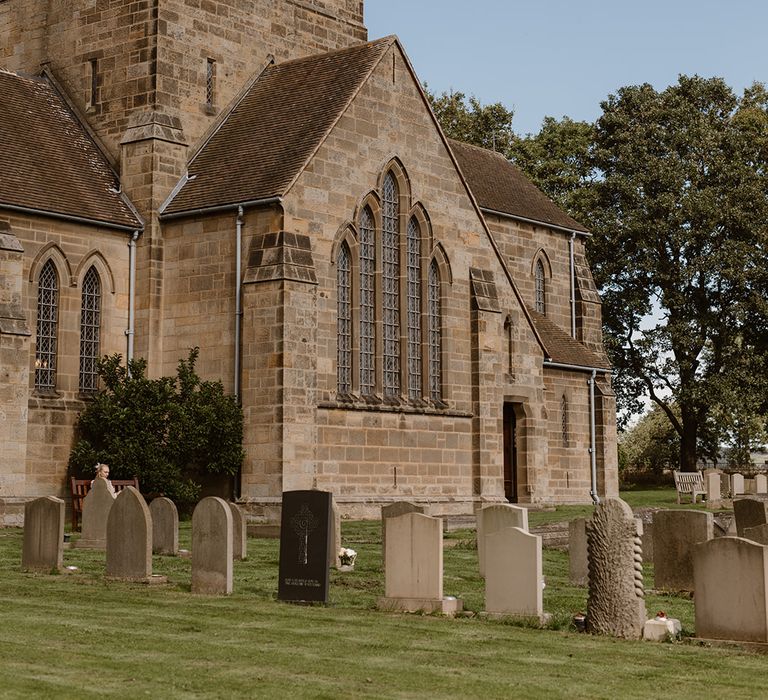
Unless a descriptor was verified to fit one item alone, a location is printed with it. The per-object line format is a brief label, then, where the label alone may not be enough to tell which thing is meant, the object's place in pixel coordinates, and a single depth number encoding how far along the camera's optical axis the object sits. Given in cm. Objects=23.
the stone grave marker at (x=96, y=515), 2244
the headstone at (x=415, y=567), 1541
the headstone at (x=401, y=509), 1983
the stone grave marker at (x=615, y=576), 1420
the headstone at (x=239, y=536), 2081
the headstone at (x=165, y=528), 2106
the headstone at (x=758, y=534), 1700
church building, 3017
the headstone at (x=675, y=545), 1767
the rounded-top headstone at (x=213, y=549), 1680
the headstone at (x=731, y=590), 1314
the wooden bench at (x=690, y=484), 4181
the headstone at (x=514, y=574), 1487
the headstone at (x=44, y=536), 1892
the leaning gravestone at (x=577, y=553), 1855
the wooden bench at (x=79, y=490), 2739
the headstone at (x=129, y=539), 1773
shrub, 2972
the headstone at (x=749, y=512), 2128
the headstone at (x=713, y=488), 3888
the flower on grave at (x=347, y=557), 2014
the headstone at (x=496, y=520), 1761
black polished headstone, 1633
